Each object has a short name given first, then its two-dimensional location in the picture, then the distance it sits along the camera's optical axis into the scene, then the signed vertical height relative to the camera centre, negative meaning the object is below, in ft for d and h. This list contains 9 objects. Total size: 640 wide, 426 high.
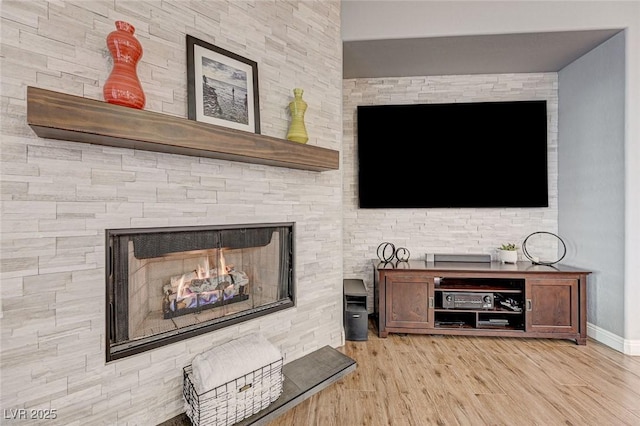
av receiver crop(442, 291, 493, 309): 8.36 -2.57
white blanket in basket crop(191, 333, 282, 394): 4.61 -2.50
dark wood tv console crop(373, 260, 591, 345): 8.04 -2.57
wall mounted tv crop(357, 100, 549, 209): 9.50 +1.73
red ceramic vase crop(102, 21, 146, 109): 4.05 +1.93
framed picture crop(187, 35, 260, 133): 5.09 +2.23
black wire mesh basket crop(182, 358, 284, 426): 4.48 -2.99
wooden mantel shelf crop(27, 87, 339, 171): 3.38 +1.08
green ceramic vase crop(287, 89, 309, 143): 6.32 +1.90
